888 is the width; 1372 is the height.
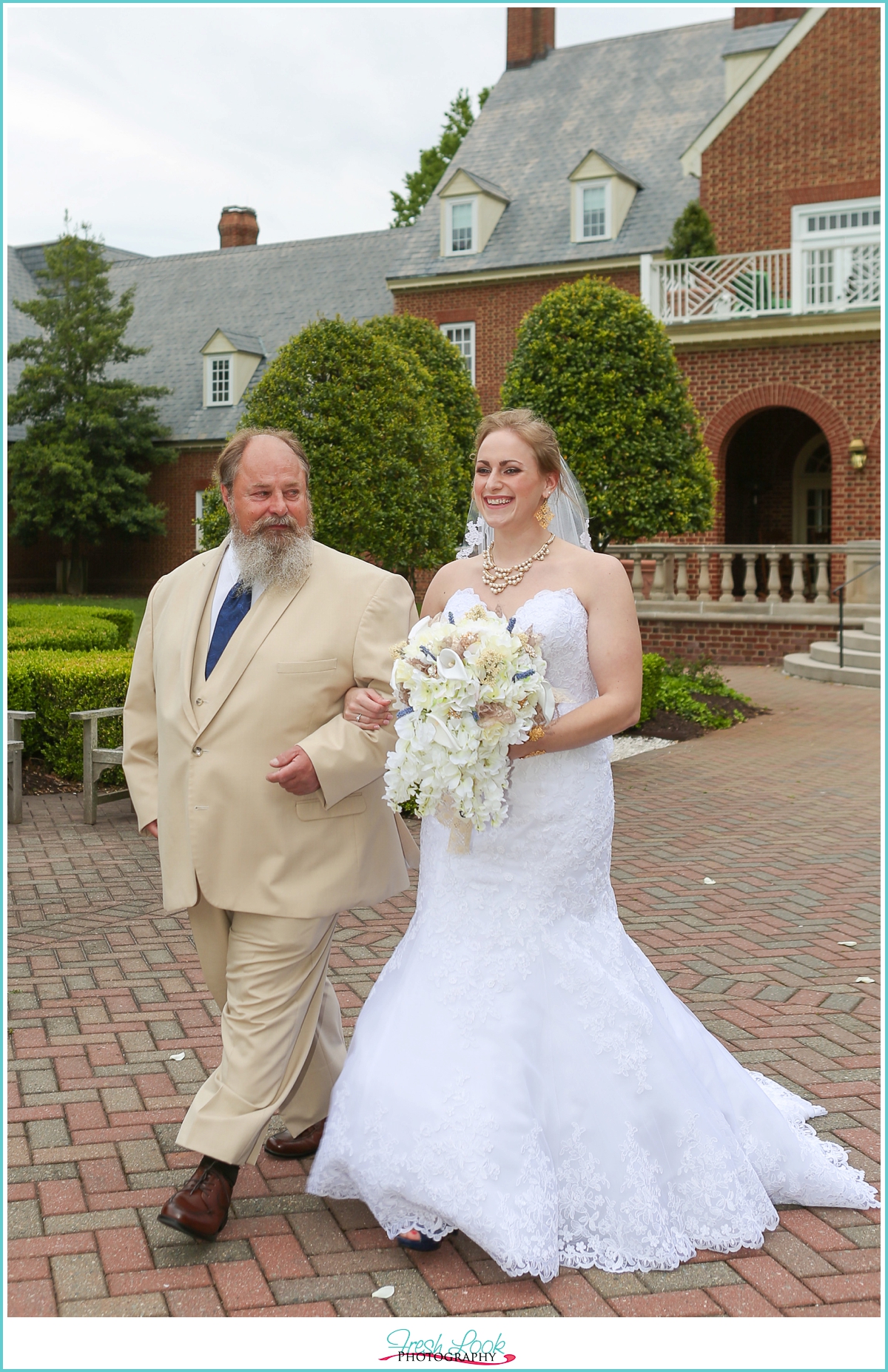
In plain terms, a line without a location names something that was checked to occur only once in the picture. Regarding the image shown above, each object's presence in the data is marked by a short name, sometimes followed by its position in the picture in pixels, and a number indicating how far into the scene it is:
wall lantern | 20.92
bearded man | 3.27
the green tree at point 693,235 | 22.53
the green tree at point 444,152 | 36.28
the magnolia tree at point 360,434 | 9.86
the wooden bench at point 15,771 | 8.45
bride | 3.11
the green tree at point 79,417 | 32.69
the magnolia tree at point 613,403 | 14.52
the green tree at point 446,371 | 19.02
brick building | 21.00
